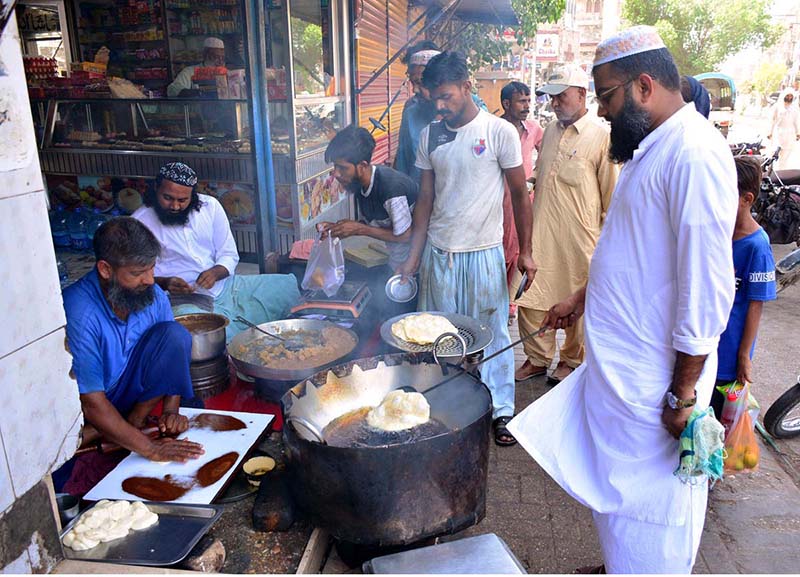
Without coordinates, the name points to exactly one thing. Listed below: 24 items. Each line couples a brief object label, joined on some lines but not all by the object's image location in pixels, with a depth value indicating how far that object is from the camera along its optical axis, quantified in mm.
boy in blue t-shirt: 2918
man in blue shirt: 2697
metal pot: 3508
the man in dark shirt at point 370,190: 4148
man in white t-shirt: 3566
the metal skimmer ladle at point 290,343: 3635
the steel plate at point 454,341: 3295
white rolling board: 2492
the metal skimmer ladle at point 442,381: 2827
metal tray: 2129
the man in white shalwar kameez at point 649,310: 1828
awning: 9781
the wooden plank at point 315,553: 2402
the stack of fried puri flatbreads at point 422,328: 3493
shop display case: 6734
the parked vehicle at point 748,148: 9992
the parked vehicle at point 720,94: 15476
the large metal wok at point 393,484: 2225
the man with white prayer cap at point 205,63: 7934
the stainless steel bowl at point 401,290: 4285
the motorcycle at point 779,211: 7652
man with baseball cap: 4250
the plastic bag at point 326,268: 4297
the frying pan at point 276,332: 3277
